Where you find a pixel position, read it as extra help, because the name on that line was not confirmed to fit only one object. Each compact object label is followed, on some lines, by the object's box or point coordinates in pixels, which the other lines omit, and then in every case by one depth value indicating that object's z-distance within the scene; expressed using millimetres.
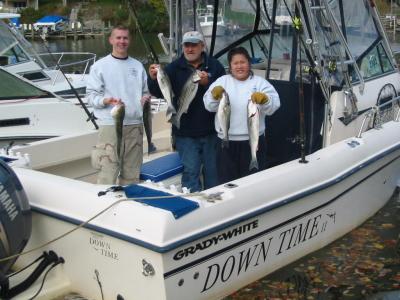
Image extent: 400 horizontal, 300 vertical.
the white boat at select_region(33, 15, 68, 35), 46803
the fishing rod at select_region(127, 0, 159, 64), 5304
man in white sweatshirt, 4742
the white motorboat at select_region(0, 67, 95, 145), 8195
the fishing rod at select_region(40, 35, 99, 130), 6053
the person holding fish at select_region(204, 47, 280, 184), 4500
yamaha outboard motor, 3889
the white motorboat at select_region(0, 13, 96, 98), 9594
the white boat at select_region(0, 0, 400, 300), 3859
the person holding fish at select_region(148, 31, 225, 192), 4871
